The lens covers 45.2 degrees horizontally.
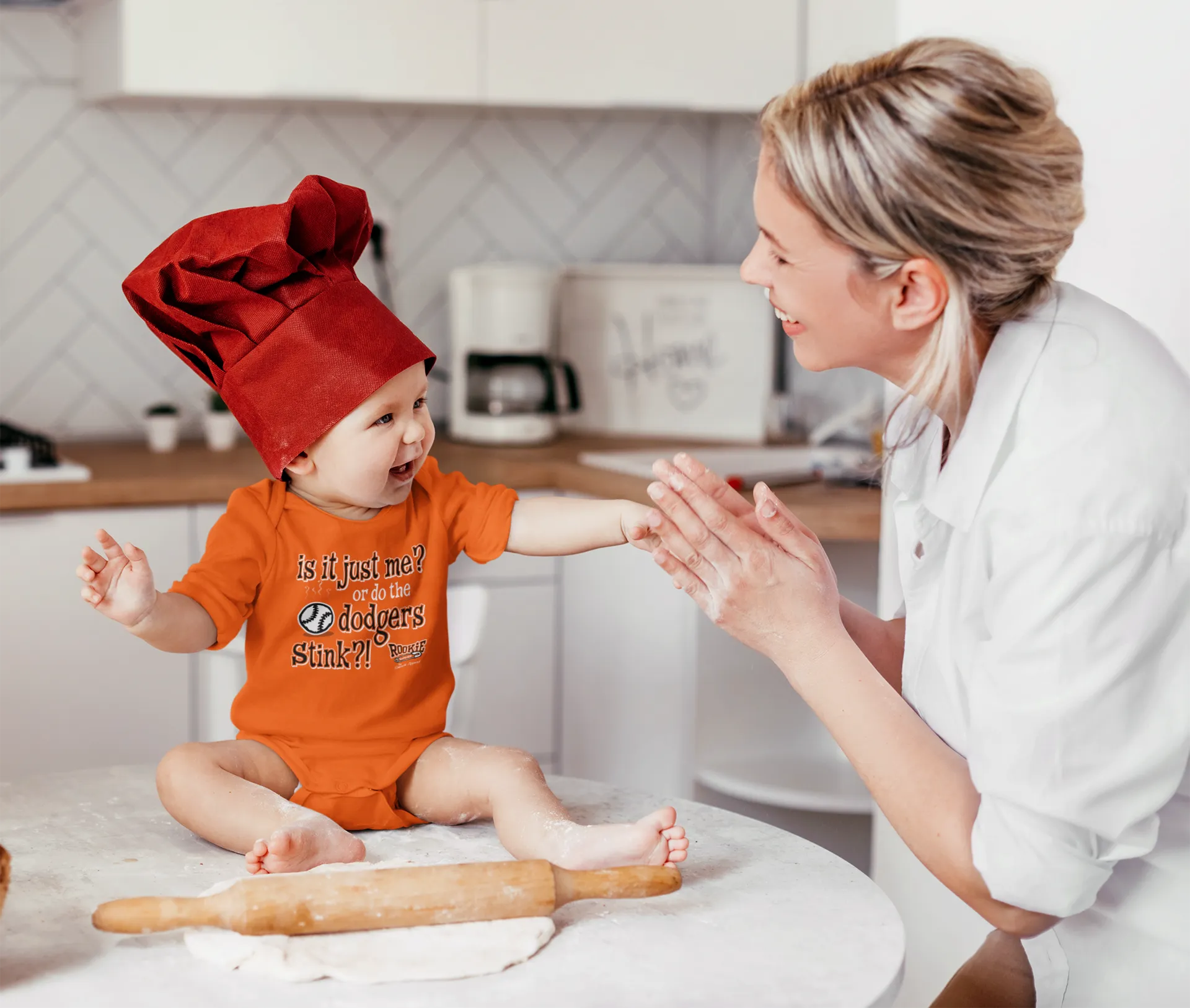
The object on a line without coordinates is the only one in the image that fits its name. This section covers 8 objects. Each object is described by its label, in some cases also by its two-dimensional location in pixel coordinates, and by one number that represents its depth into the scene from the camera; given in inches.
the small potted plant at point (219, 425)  105.5
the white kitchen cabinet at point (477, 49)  93.9
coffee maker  107.9
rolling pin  38.1
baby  47.4
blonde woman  41.0
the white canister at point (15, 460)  88.7
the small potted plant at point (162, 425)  104.7
